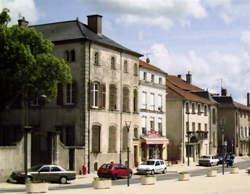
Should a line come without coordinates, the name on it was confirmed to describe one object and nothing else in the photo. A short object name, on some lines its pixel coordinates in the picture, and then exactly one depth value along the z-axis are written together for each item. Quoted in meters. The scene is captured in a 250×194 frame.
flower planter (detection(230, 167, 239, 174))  51.34
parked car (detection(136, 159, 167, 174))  49.78
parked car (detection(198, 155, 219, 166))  65.75
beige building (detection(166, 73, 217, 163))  70.75
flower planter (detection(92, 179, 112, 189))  33.78
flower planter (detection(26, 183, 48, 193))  30.47
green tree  41.51
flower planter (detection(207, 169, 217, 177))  46.54
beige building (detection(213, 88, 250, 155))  93.44
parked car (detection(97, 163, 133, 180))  44.03
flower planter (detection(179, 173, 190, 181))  41.92
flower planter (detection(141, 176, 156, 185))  37.81
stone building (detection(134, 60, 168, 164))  61.50
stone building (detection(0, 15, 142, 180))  49.09
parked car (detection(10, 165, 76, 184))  38.16
